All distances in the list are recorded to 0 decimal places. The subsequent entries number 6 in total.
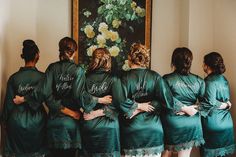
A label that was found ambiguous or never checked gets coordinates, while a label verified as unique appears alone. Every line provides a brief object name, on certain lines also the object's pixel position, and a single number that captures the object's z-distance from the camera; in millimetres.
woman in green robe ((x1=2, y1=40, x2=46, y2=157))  3793
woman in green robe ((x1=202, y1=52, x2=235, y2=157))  4125
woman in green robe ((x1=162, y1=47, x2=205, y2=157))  3883
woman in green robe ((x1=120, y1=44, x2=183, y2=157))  3582
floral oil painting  4875
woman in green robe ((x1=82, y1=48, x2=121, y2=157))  3570
